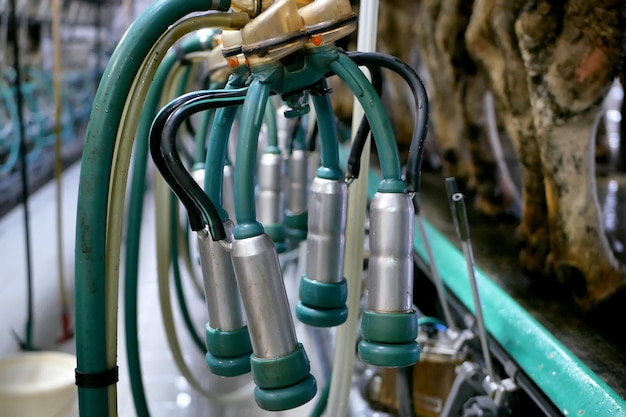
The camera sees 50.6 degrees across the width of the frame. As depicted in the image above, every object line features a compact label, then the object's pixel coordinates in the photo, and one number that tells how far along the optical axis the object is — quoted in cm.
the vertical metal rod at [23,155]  161
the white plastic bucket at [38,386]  104
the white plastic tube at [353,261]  102
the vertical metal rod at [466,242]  101
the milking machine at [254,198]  66
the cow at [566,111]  129
